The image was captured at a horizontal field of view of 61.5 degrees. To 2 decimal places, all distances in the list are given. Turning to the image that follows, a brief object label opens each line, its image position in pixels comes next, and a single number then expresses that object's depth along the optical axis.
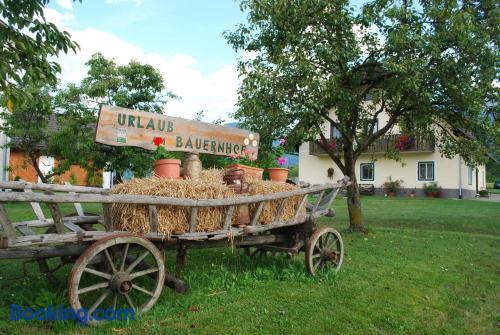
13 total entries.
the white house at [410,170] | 28.03
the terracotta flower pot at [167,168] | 4.95
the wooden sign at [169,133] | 4.88
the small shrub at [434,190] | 28.20
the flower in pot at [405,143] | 27.92
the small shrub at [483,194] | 31.98
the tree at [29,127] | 16.27
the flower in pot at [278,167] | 6.14
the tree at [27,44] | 4.62
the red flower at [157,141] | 5.27
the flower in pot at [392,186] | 29.78
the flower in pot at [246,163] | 5.61
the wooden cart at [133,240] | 3.70
